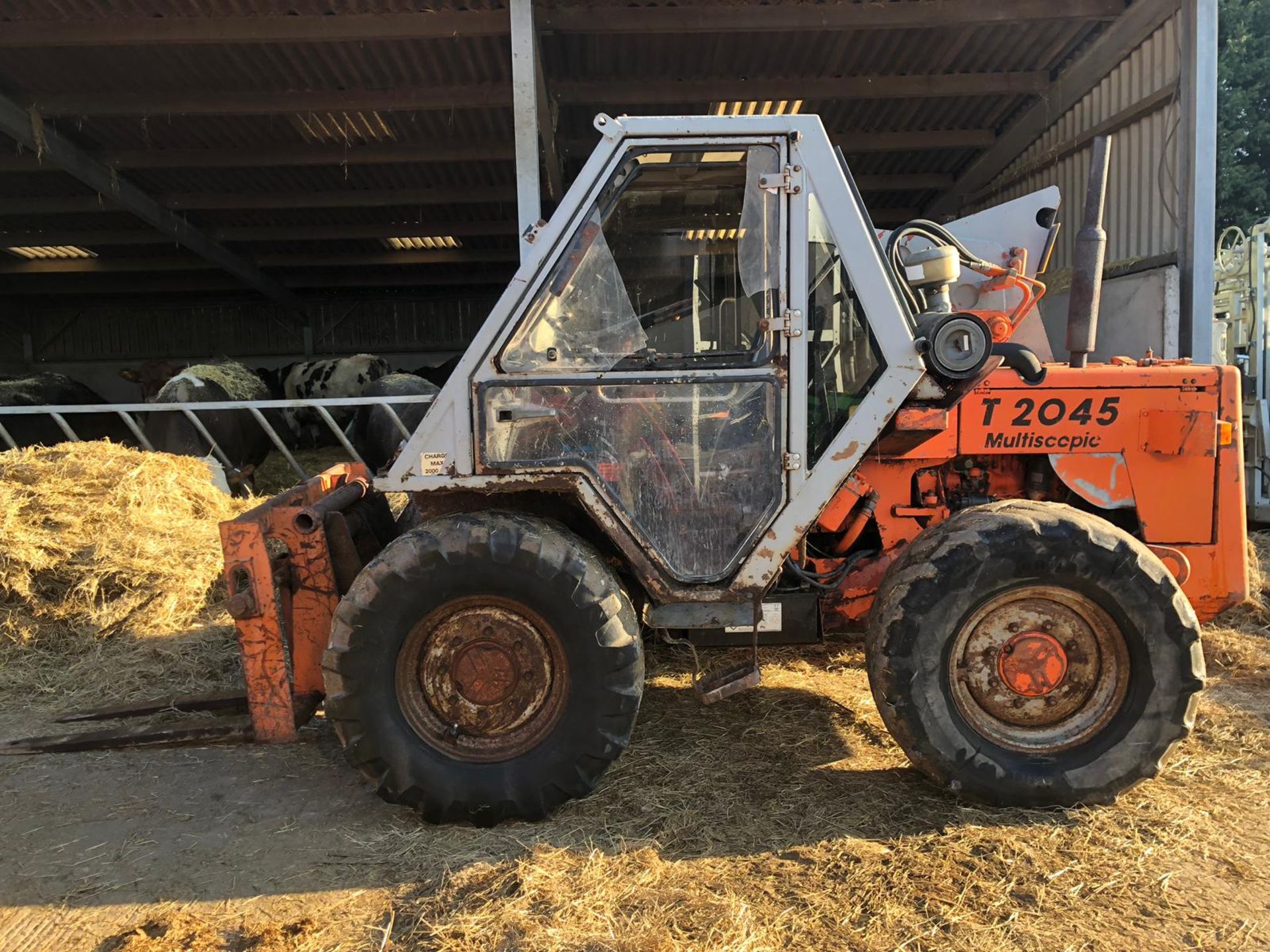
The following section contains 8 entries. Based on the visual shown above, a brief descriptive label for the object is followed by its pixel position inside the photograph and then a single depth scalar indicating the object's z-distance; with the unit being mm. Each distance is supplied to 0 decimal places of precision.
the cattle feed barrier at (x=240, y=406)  7906
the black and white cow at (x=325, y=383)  13914
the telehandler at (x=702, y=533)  3021
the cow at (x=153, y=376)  15062
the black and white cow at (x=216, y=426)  9750
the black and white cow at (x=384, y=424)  9766
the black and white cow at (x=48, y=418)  10992
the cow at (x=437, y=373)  16594
